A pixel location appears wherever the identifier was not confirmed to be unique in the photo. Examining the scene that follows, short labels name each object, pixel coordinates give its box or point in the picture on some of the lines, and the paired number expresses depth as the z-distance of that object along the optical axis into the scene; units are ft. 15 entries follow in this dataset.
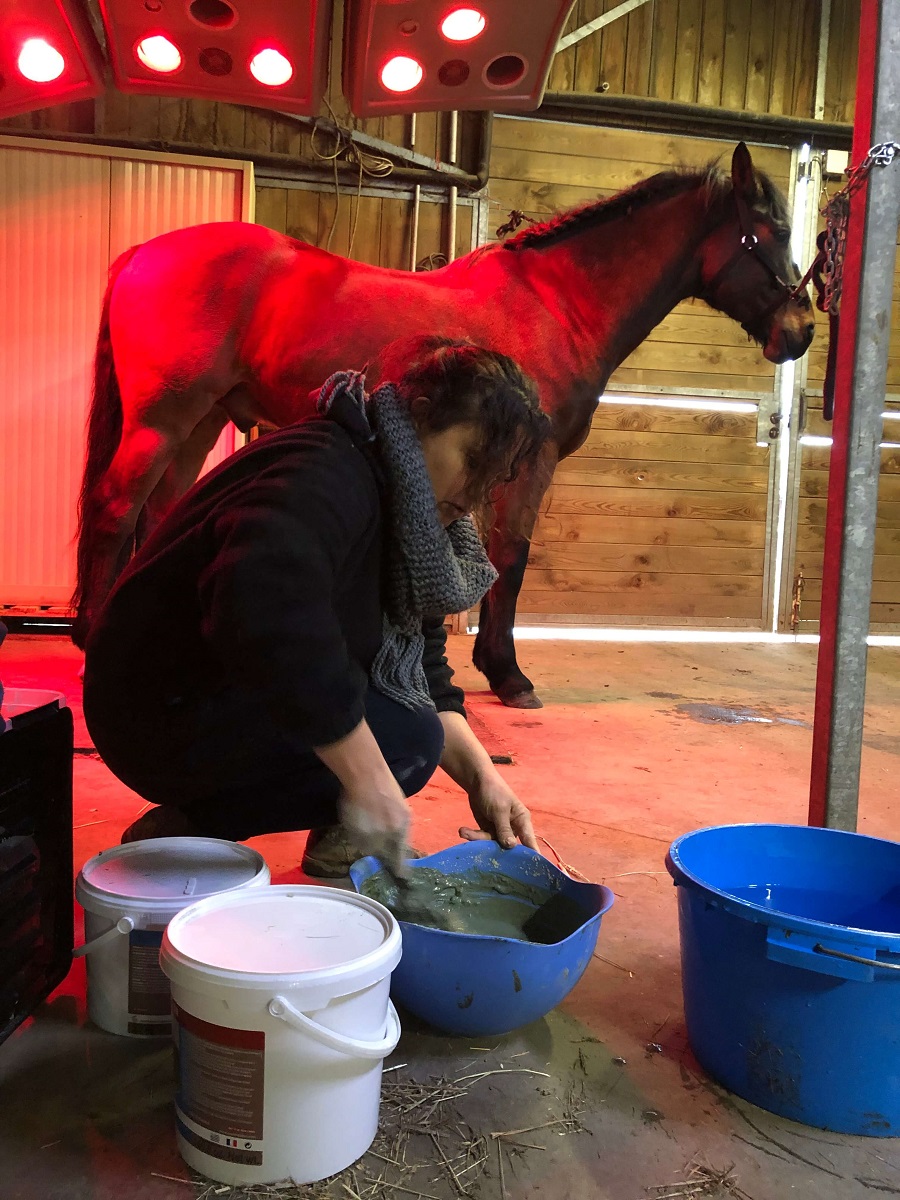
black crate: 3.15
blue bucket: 2.85
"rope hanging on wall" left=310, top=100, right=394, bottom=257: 14.90
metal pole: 4.66
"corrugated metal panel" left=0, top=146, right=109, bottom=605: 13.01
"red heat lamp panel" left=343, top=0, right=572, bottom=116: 7.40
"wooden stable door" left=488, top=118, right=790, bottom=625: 16.51
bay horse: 9.31
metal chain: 4.87
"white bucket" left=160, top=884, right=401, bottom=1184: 2.53
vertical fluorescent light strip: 17.16
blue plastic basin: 3.12
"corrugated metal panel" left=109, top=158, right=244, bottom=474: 13.24
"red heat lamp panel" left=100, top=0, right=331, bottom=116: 7.32
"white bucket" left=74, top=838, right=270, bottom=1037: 3.27
